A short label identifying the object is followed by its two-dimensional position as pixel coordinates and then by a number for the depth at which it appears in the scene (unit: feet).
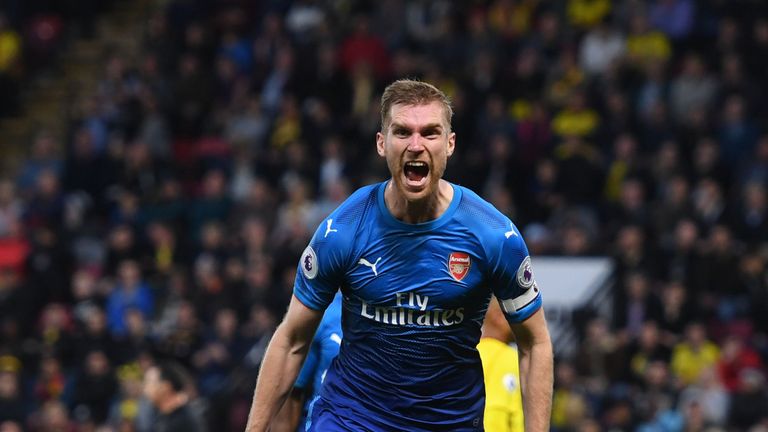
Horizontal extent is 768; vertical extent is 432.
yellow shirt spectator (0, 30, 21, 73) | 67.26
